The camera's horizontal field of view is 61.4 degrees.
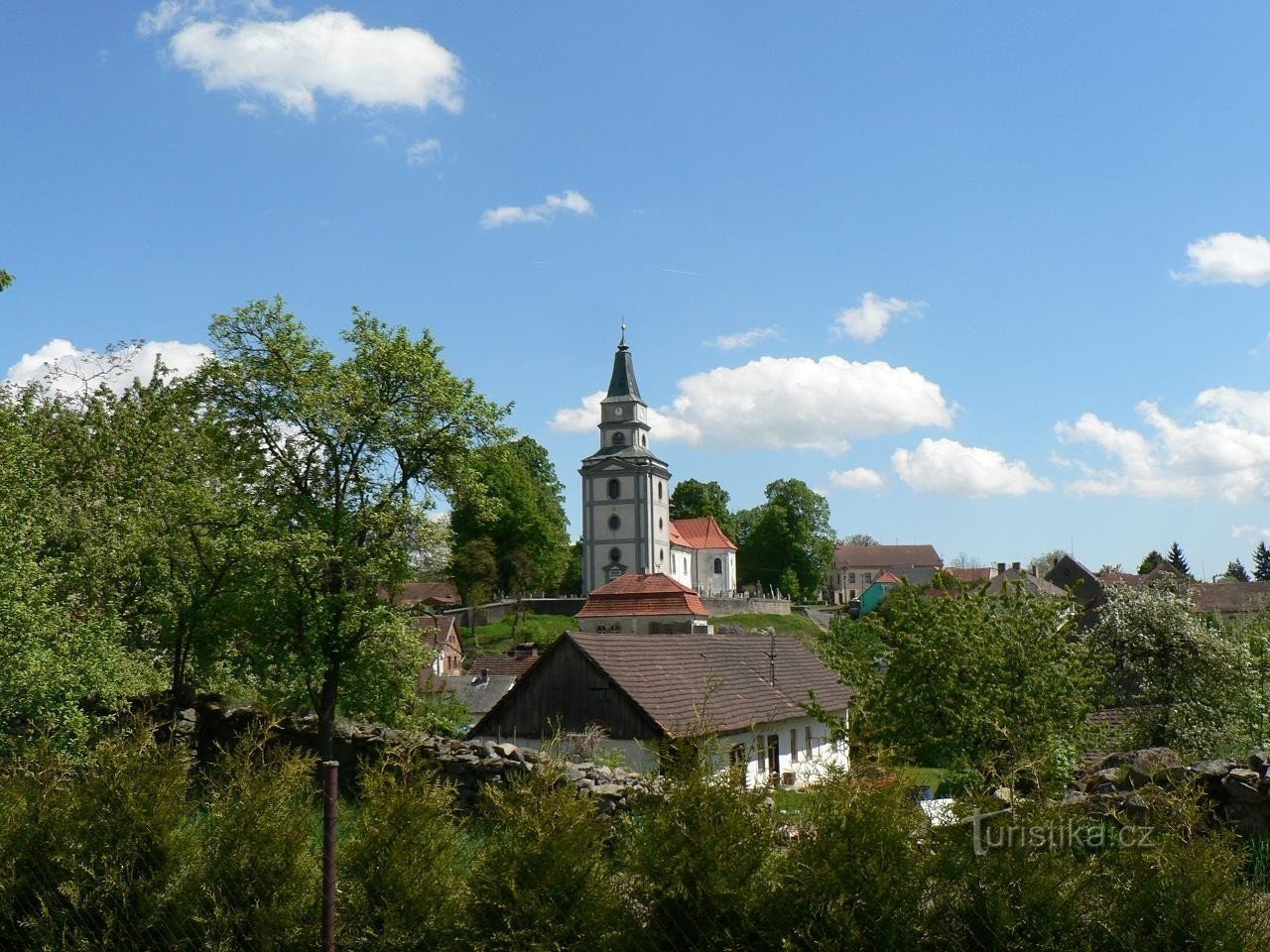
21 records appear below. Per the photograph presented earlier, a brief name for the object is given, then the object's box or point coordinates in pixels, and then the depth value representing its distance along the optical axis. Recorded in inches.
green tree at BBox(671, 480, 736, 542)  4333.9
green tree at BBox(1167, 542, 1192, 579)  4520.2
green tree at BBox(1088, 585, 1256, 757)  770.8
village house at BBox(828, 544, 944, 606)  5585.6
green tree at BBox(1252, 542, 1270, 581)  4441.4
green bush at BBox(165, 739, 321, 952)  226.4
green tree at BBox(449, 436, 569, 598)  2965.1
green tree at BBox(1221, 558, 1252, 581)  4653.1
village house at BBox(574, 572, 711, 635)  2583.7
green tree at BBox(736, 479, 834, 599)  4106.8
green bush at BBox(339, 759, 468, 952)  215.6
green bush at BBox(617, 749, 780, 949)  193.3
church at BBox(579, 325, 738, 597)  3491.6
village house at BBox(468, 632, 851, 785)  926.4
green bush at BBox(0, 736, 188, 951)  245.3
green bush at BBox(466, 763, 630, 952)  201.6
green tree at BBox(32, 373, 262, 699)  740.6
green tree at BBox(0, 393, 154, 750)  472.7
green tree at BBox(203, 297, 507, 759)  736.3
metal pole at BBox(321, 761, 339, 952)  207.3
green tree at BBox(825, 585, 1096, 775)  629.9
